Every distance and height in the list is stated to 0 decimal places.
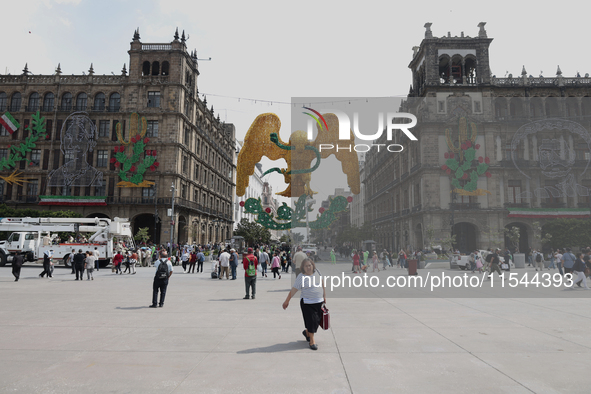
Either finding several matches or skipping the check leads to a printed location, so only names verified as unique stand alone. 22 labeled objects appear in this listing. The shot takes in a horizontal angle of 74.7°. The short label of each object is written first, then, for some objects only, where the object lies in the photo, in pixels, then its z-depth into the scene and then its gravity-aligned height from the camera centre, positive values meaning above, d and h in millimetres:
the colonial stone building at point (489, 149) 40906 +10291
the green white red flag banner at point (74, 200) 44875 +4859
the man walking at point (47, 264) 19672 -1109
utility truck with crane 27000 +352
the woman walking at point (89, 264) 19109 -1067
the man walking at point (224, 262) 19730 -980
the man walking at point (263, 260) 21880 -976
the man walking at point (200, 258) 25178 -999
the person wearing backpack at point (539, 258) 25641 -944
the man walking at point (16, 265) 17395 -1031
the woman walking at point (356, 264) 24234 -1305
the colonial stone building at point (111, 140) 45344 +12113
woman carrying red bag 6543 -946
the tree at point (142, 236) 38753 +636
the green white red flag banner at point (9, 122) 46053 +14206
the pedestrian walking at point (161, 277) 10680 -951
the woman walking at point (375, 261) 27188 -1245
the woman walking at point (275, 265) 20611 -1171
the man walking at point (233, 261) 20125 -985
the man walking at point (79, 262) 18828 -958
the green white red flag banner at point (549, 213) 39344 +3177
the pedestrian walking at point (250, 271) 12406 -899
